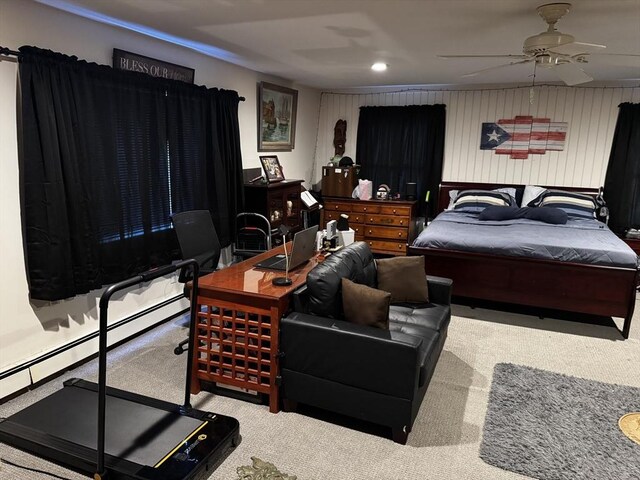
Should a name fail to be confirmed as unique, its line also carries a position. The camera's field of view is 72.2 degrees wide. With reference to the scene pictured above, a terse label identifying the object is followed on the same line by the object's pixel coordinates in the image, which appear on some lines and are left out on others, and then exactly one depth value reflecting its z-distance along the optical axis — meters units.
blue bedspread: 3.86
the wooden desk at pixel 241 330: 2.54
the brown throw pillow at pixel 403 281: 3.19
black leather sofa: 2.27
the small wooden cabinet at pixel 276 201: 4.73
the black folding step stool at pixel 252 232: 4.42
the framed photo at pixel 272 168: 5.25
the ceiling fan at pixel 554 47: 2.60
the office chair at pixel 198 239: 3.36
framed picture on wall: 5.27
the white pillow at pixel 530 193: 5.74
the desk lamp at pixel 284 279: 2.67
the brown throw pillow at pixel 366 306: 2.48
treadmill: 1.94
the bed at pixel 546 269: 3.79
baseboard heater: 2.75
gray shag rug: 2.21
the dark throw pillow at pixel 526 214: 4.99
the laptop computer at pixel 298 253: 2.87
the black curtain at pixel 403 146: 6.30
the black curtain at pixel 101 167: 2.68
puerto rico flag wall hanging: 5.77
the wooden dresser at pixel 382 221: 6.18
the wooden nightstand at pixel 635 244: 5.13
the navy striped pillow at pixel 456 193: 5.89
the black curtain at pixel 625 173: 5.34
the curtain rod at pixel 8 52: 2.51
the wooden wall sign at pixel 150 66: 3.29
